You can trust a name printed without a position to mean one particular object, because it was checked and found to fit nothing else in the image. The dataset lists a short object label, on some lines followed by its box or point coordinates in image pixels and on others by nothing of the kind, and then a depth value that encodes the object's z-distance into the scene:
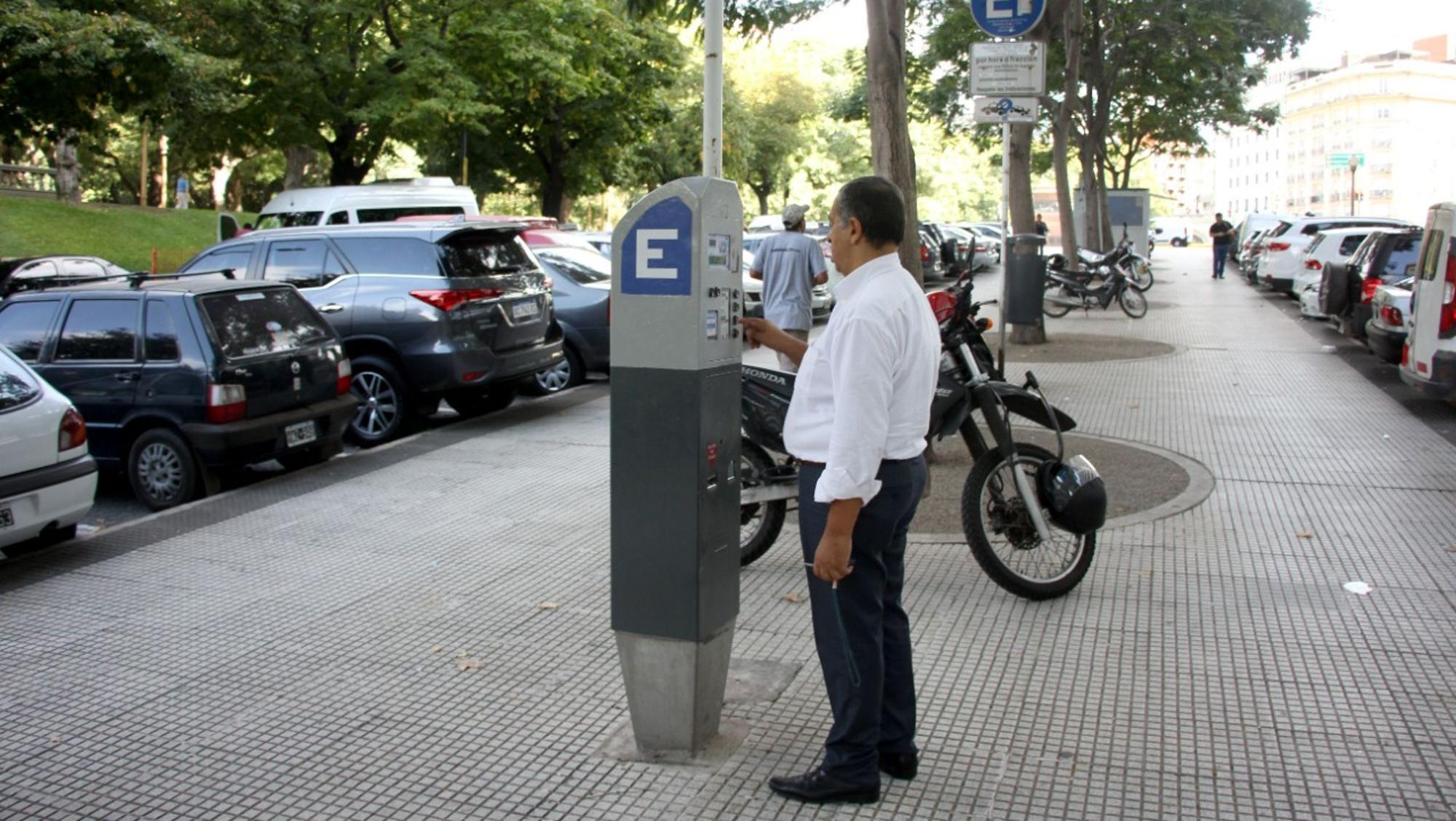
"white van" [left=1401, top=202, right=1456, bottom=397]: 10.51
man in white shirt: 3.68
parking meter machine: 4.08
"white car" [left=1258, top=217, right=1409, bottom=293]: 26.38
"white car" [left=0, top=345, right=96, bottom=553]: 6.96
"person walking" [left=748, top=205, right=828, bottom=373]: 10.57
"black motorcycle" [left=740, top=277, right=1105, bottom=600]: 6.08
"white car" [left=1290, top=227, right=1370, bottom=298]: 21.94
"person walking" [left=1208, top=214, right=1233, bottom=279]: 35.09
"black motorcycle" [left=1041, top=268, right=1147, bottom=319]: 21.84
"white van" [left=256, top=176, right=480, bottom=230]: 20.16
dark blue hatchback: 8.97
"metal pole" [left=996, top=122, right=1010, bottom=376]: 9.25
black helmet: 5.89
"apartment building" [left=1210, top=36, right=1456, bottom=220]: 115.62
